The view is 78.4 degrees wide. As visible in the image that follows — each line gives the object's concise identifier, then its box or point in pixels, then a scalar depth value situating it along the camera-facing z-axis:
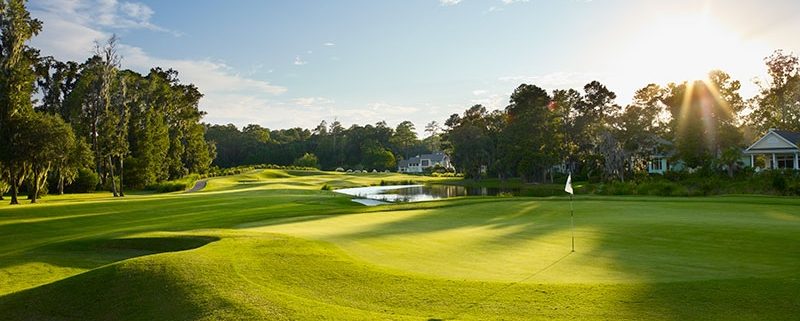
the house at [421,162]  148.80
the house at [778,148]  53.41
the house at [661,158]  64.50
